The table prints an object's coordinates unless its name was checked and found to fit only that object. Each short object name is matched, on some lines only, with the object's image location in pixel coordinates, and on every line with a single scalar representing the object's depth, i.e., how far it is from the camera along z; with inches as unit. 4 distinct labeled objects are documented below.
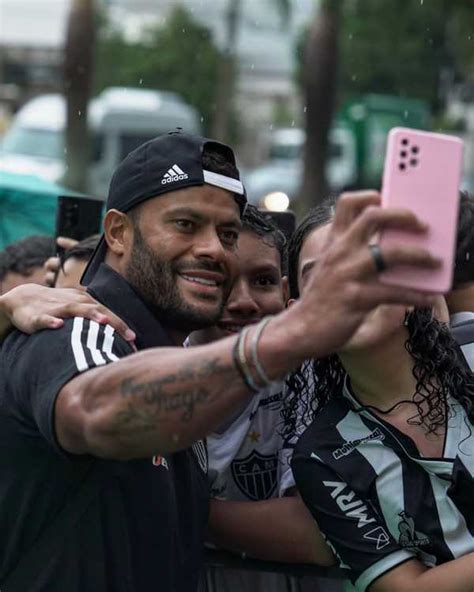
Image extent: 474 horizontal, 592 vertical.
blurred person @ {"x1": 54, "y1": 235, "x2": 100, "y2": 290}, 186.5
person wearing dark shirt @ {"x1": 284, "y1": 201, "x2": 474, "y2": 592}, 128.4
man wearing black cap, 95.4
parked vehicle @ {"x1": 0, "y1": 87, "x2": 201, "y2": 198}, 888.3
